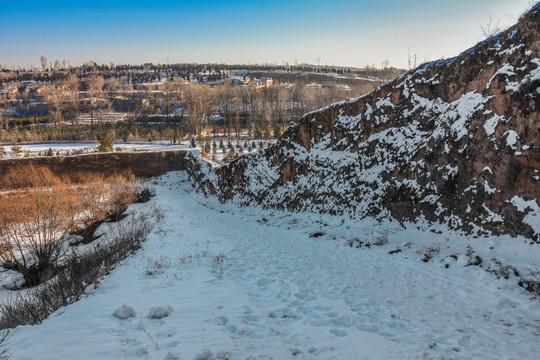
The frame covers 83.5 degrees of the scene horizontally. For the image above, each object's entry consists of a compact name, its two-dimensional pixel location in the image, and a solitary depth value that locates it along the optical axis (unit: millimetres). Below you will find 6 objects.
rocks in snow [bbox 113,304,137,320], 4207
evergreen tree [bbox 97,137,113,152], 36191
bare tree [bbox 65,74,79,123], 80819
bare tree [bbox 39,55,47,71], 142500
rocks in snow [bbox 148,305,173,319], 4254
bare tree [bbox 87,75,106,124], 82688
